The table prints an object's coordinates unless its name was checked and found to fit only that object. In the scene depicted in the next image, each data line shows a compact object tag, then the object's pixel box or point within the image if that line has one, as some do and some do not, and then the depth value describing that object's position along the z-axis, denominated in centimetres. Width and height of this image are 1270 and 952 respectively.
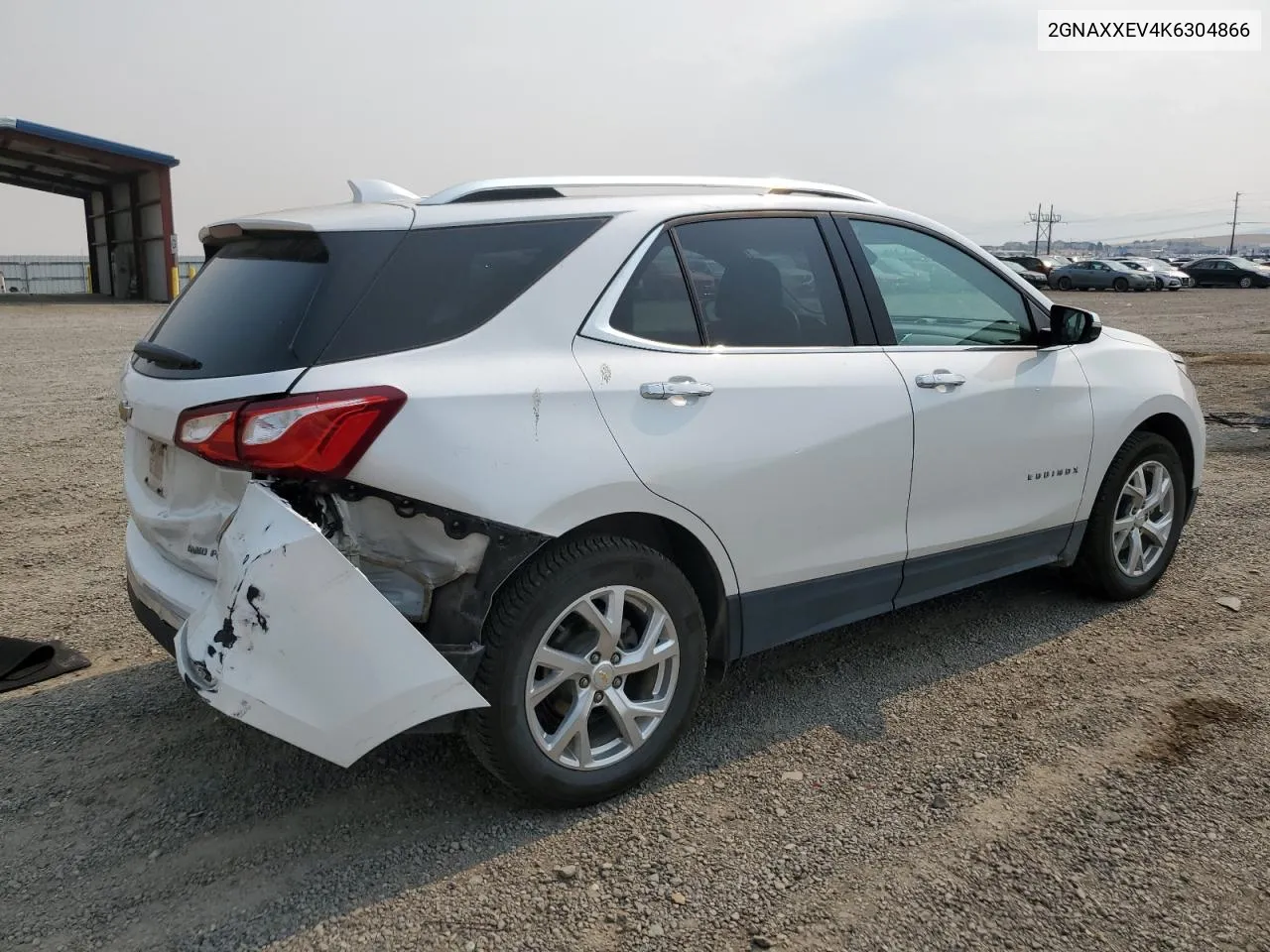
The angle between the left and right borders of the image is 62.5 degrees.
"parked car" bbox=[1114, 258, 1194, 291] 4256
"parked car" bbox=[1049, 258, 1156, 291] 4175
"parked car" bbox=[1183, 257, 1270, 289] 4331
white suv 261
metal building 3052
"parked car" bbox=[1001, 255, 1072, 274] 4031
